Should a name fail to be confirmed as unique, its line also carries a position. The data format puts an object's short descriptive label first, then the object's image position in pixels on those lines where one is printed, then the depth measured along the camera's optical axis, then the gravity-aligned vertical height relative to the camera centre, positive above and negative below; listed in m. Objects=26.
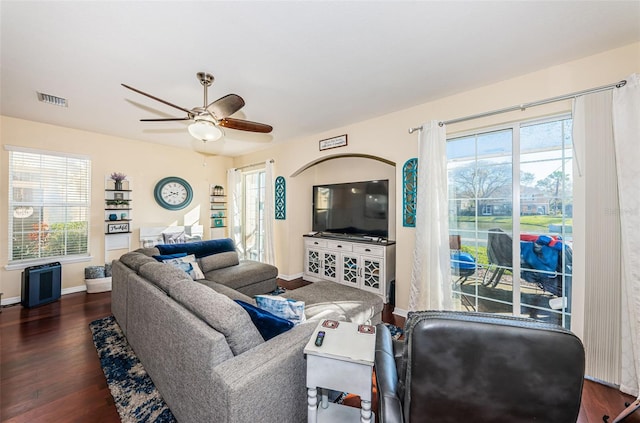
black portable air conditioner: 3.15 -0.95
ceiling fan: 2.09 +0.89
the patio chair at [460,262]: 2.64 -0.53
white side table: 1.08 -0.70
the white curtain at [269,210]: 4.71 +0.06
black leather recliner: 0.85 -0.57
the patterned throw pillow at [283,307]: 1.60 -0.63
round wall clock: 4.66 +0.40
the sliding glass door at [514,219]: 2.15 -0.05
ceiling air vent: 2.65 +1.27
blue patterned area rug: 1.56 -1.27
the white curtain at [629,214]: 1.69 +0.00
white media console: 3.47 -0.76
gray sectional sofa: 1.08 -0.73
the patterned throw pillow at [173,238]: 4.41 -0.45
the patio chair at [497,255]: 2.41 -0.42
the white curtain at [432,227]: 2.59 -0.15
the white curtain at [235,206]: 5.57 +0.17
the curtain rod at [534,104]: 1.81 +0.96
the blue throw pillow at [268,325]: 1.42 -0.65
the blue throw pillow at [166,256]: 2.90 -0.53
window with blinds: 3.40 +0.13
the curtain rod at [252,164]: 4.73 +1.04
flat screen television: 3.73 +0.08
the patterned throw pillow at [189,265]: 2.91 -0.63
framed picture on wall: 3.66 +1.10
